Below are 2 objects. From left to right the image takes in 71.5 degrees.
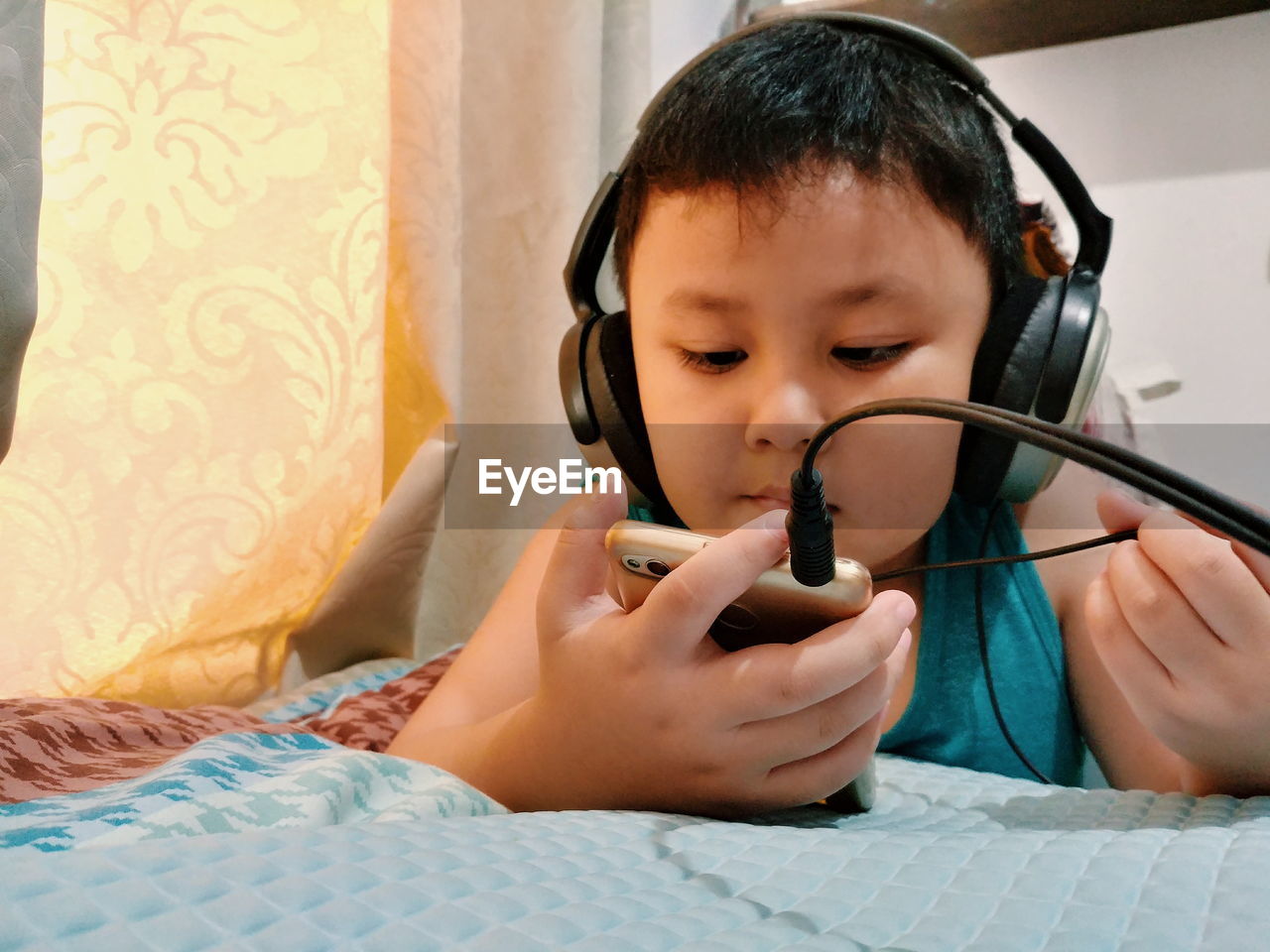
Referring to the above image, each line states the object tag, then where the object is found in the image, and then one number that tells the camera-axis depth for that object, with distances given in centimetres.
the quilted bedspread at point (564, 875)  24
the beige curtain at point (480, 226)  99
